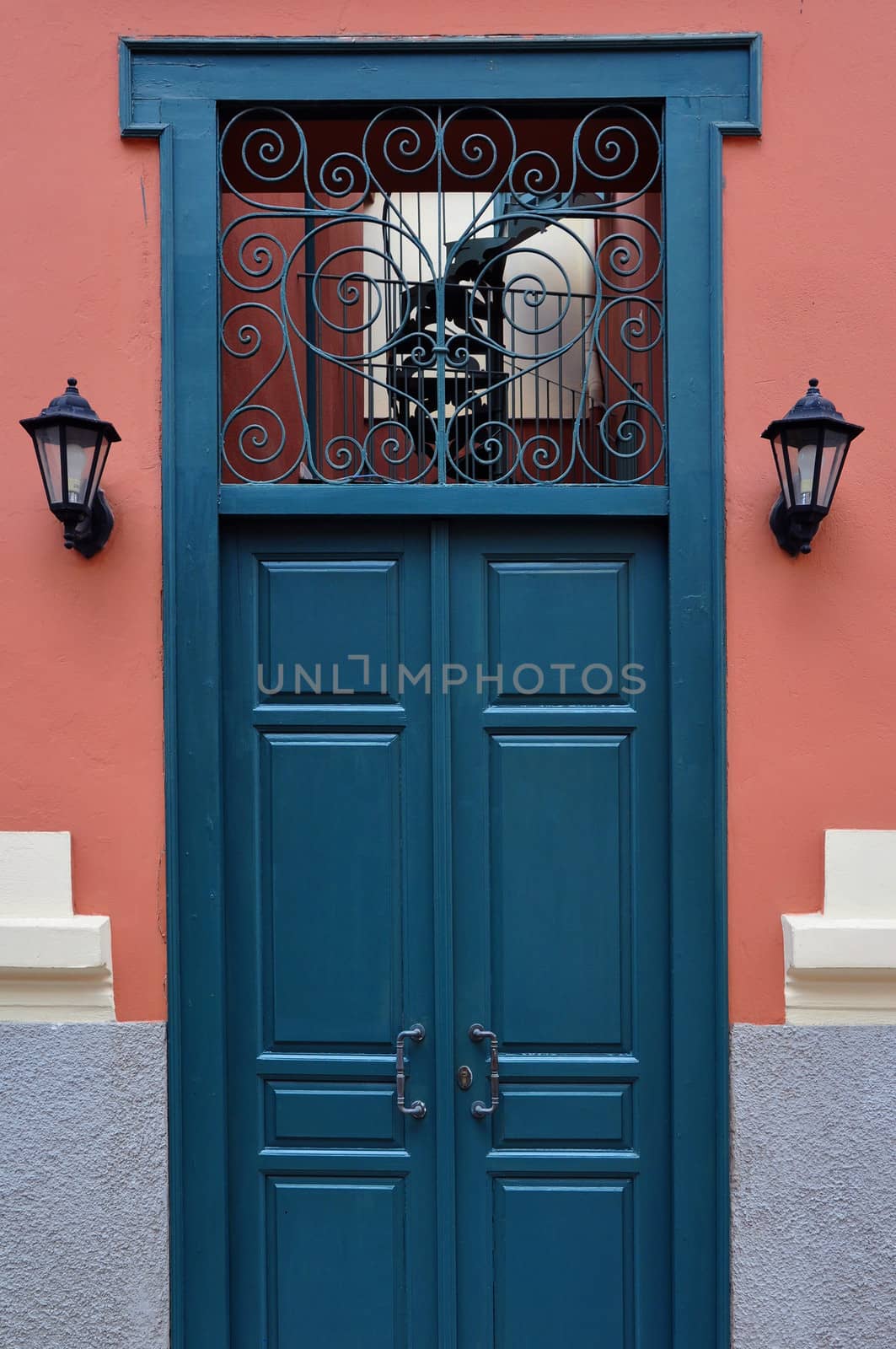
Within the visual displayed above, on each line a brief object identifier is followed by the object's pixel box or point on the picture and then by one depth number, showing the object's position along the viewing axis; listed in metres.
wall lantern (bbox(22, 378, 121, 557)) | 2.85
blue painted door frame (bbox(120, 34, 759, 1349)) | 3.09
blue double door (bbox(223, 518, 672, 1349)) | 3.16
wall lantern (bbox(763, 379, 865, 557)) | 2.85
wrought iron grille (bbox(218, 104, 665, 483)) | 3.18
